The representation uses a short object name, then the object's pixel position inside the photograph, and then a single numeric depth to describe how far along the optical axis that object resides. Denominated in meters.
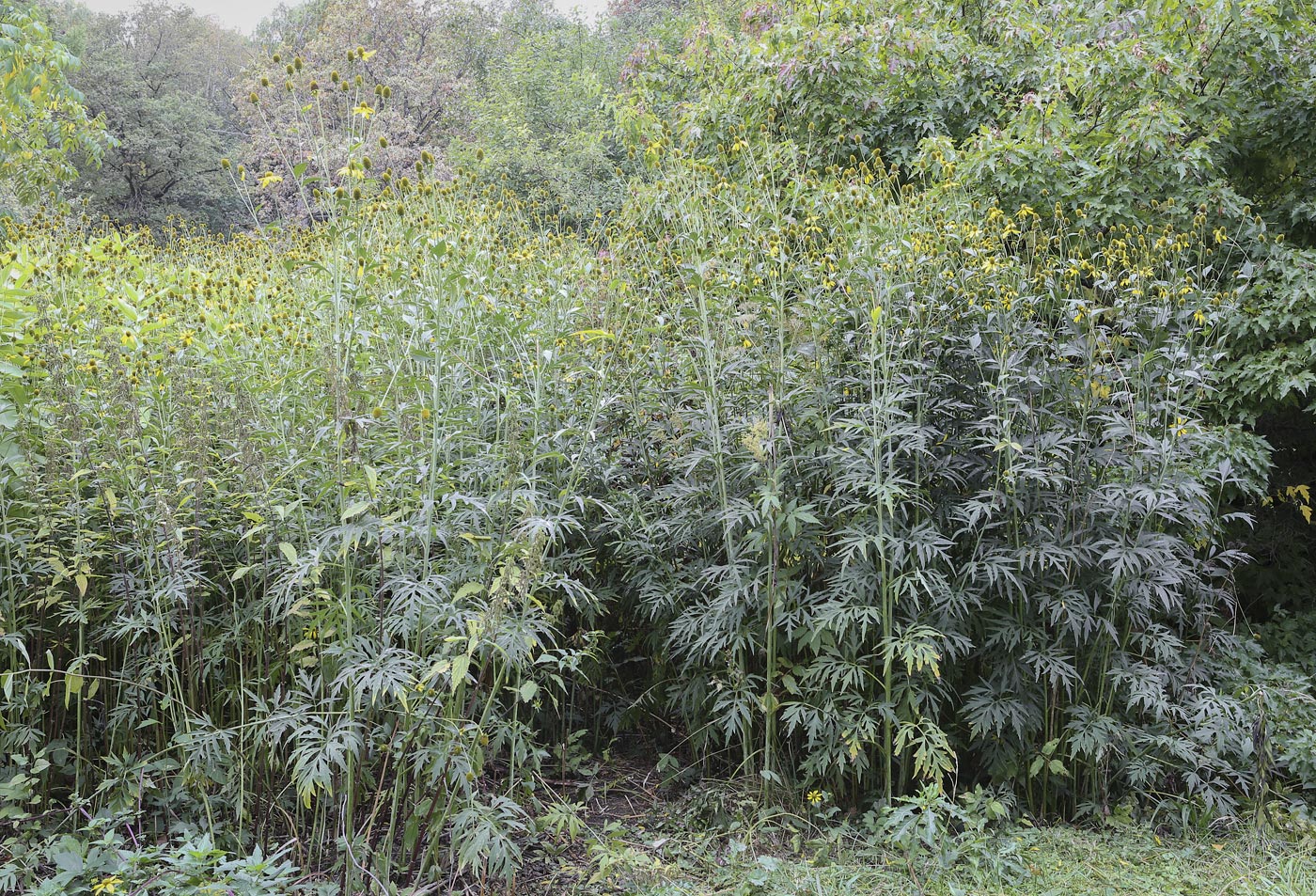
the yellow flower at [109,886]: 2.19
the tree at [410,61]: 18.05
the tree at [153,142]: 21.33
